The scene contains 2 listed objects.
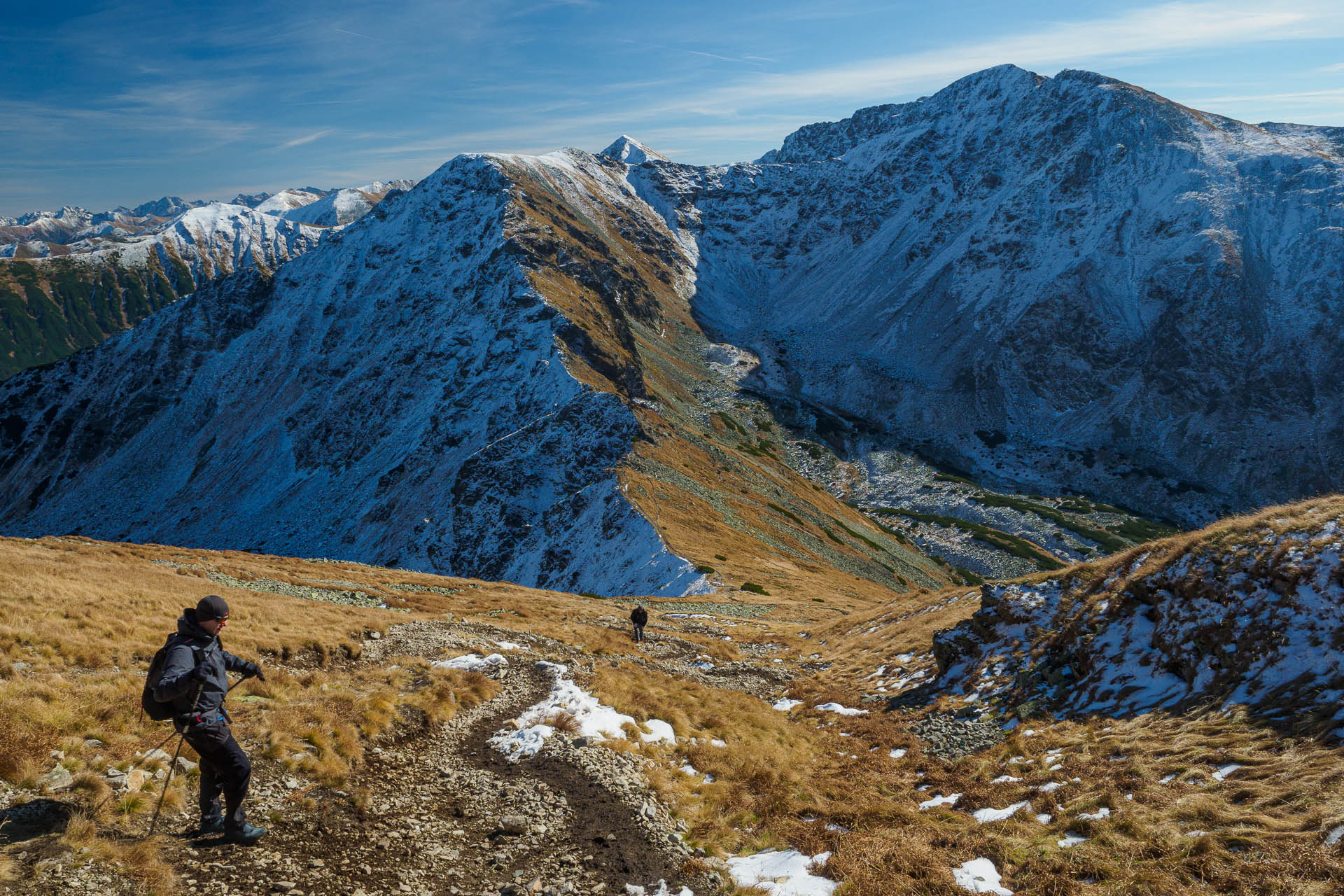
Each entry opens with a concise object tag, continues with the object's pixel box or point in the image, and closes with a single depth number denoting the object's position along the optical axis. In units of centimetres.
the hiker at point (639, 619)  3200
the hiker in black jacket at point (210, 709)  926
